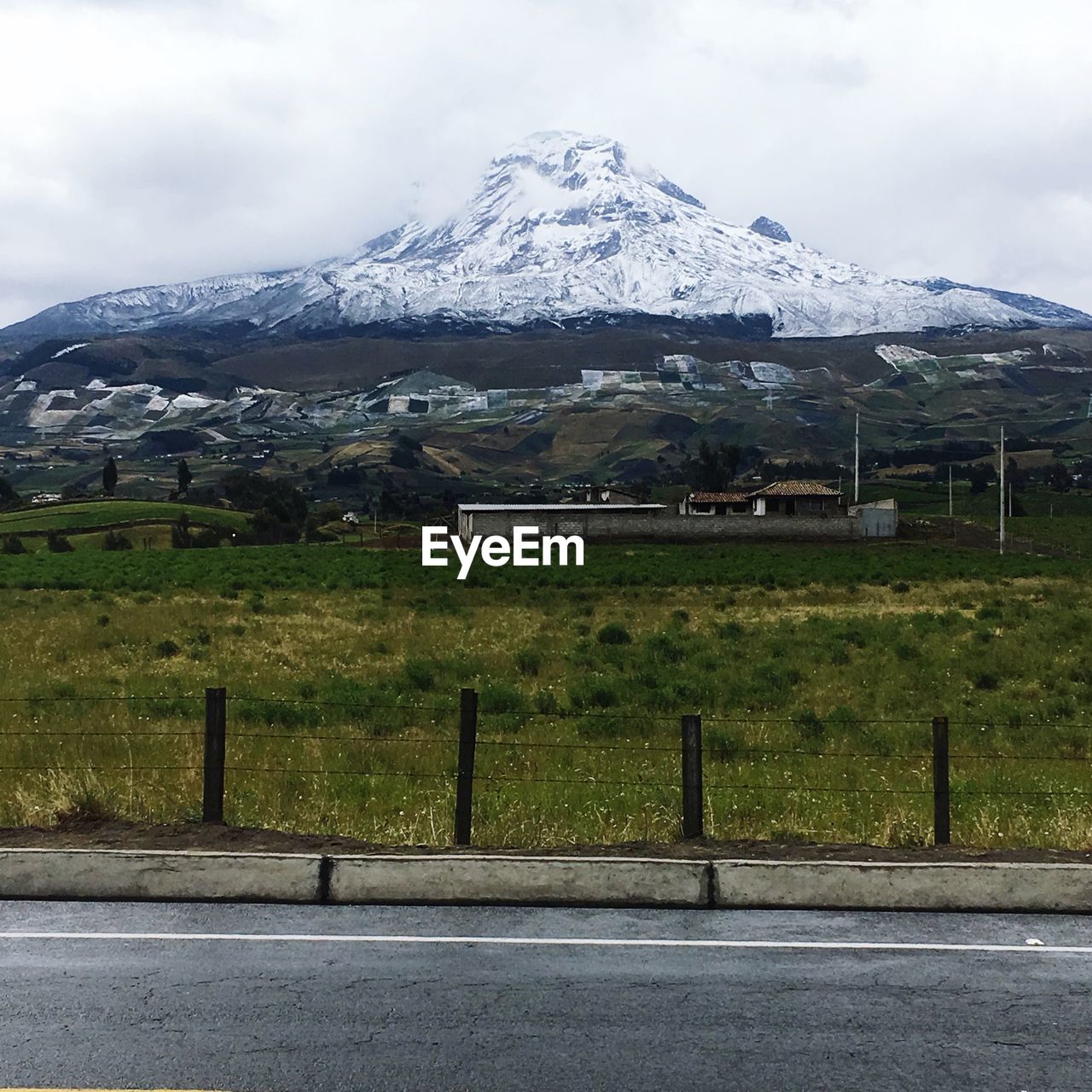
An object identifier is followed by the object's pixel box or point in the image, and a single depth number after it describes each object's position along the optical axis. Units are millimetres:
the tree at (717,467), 173125
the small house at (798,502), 106375
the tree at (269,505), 125562
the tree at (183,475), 186250
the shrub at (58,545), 95125
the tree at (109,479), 171750
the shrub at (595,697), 19828
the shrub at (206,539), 110731
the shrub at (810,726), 16938
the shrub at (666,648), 25641
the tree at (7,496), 149875
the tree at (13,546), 89438
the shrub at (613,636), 29016
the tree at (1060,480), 169000
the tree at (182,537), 109062
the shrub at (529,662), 24281
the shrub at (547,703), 19125
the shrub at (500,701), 19391
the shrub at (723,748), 15422
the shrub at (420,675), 21797
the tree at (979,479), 161088
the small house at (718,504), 112562
